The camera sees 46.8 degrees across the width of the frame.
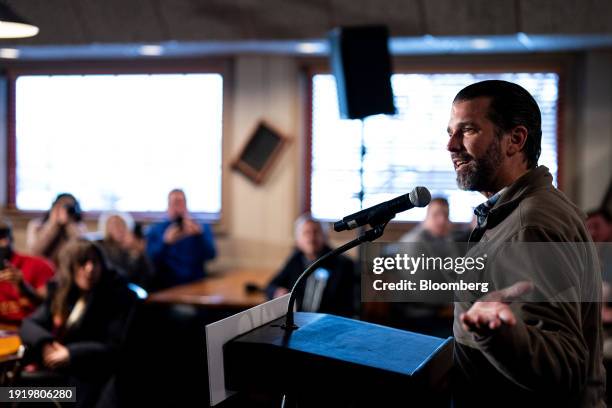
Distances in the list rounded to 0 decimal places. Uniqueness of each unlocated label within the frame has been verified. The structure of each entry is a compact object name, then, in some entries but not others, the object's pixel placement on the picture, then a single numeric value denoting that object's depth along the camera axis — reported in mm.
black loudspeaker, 3990
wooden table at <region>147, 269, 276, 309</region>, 3893
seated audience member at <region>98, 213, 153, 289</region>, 4426
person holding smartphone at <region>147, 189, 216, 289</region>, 4863
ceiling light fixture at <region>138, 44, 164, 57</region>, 4880
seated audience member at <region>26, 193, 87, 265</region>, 4492
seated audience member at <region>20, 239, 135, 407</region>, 2916
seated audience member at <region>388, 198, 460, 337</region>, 4254
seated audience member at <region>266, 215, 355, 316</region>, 3932
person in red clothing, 3225
